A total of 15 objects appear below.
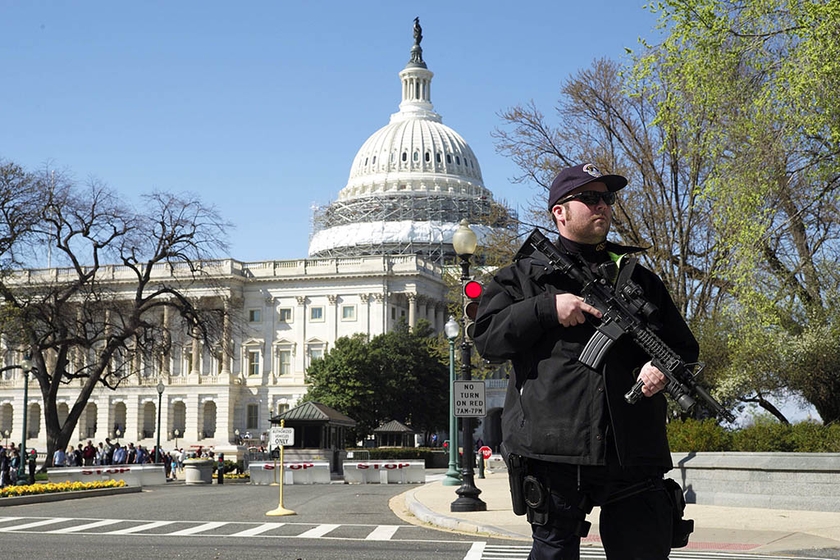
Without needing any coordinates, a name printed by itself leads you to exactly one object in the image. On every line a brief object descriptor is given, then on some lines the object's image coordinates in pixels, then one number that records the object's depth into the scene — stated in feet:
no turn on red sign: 75.00
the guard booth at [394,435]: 239.09
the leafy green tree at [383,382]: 301.39
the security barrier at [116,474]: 134.62
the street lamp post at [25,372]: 138.59
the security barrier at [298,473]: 151.12
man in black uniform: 17.72
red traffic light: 58.57
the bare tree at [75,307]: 155.43
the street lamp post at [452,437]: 106.93
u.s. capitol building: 392.68
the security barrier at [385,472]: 148.97
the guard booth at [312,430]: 169.37
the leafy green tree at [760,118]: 68.44
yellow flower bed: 93.57
